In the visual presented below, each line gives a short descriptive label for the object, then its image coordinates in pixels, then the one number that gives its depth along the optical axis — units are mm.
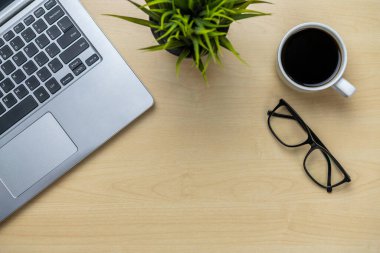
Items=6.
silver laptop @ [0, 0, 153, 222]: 620
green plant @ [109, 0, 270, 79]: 506
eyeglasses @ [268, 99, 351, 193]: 650
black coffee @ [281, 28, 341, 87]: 616
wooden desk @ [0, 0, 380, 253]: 657
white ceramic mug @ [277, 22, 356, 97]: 600
